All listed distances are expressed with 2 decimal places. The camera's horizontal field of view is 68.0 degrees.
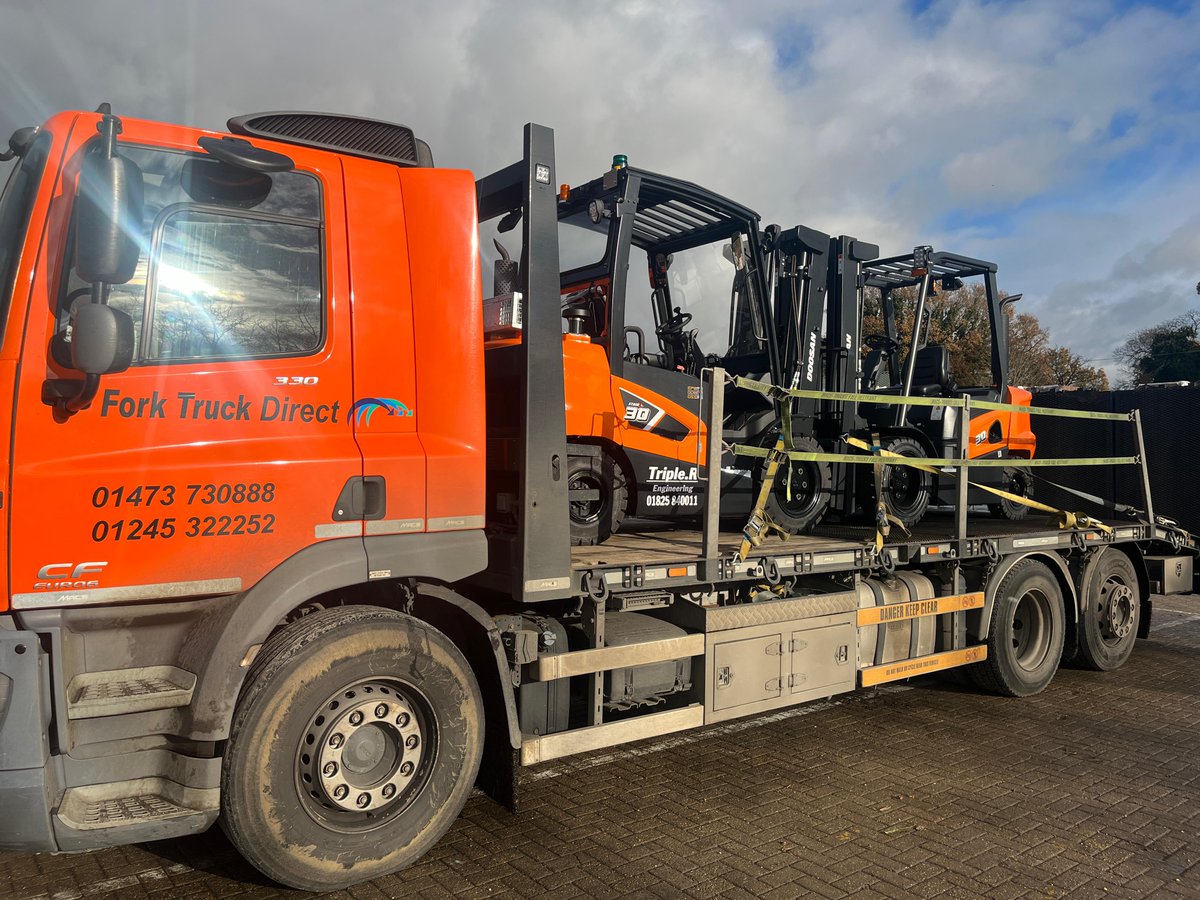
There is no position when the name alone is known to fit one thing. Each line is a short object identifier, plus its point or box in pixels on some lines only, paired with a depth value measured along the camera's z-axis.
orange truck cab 3.10
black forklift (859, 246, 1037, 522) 8.63
